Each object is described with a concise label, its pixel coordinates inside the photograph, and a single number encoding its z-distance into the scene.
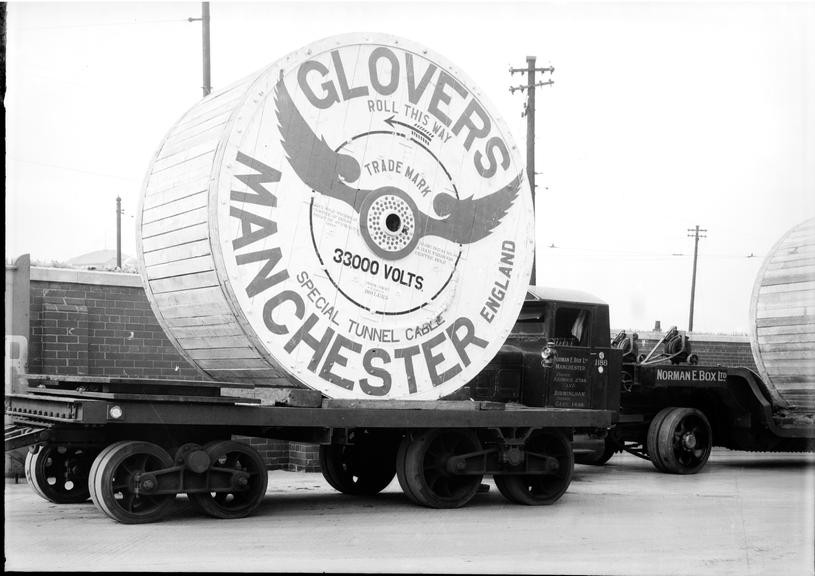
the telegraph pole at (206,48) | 20.62
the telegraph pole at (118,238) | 39.11
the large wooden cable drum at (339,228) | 9.33
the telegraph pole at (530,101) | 26.28
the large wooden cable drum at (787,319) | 16.81
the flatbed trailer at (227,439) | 8.91
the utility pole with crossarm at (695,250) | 38.85
